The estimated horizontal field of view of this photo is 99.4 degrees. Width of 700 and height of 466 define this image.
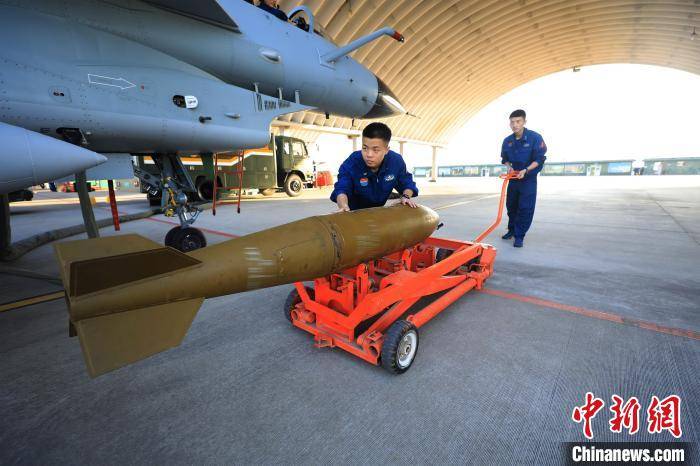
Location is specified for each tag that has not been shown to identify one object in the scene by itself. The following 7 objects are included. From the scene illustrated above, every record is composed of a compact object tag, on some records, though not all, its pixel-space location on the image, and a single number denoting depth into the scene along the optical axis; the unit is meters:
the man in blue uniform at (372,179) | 2.97
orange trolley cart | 1.91
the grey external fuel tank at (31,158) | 2.05
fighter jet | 2.69
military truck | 11.89
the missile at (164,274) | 1.18
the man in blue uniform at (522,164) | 4.88
